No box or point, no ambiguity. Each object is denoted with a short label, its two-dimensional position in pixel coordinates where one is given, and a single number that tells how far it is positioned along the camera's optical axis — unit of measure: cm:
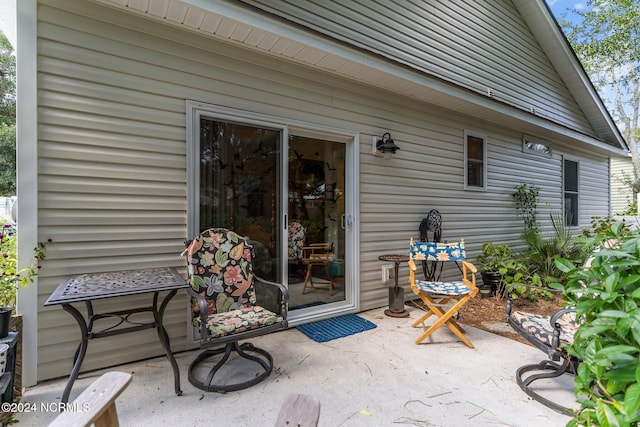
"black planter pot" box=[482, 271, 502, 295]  464
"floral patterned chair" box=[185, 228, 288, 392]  220
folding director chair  297
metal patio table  189
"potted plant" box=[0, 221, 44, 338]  197
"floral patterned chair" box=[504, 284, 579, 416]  201
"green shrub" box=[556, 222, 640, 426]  82
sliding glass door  297
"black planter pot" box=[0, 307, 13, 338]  194
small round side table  375
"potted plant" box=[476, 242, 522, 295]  444
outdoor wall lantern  392
